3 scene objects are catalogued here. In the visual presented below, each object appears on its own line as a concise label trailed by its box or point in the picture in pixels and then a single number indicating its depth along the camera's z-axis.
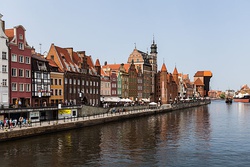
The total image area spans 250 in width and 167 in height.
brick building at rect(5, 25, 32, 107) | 59.09
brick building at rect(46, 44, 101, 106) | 79.04
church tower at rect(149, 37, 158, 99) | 153.00
